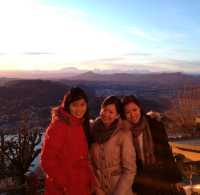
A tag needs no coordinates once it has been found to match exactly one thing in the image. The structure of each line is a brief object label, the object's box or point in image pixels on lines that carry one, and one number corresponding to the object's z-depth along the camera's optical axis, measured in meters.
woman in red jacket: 1.54
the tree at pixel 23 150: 4.50
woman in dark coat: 1.66
